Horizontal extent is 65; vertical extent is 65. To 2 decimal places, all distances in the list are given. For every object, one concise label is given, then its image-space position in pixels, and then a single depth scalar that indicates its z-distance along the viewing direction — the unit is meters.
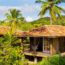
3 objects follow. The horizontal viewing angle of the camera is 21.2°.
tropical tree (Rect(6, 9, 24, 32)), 18.87
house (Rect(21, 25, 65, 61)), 17.83
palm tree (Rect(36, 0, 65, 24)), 24.64
